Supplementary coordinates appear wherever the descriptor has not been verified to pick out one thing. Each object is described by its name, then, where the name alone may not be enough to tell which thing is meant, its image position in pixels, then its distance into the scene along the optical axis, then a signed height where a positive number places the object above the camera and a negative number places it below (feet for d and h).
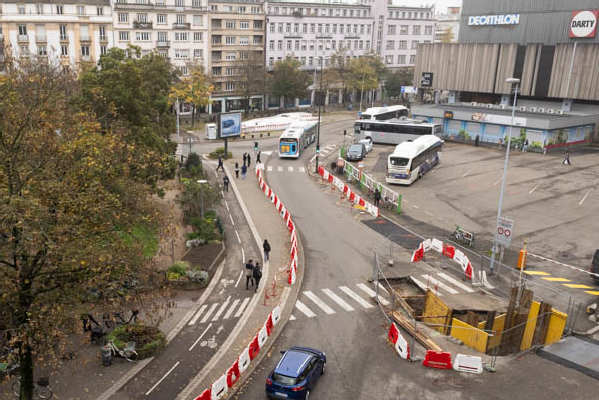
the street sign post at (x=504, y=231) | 91.91 -26.05
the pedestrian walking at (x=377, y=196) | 130.93 -29.81
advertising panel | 177.88 -19.71
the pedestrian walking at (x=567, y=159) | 183.48 -26.43
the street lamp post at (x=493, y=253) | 94.39 -30.74
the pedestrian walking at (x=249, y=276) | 87.97 -34.03
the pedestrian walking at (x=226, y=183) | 144.66 -31.37
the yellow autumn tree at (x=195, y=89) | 229.04 -10.76
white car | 198.90 -26.42
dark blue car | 56.08 -32.39
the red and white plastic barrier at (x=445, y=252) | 93.71 -32.50
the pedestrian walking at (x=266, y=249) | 97.86 -32.79
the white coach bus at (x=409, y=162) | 149.48 -24.84
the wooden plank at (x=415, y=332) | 68.97 -34.26
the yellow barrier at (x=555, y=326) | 71.26 -32.50
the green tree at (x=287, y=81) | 291.38 -6.88
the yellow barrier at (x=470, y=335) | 70.15 -34.21
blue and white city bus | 185.68 -25.13
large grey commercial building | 217.56 +3.27
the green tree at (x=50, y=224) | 43.73 -14.12
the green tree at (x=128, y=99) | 107.14 -7.71
